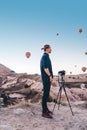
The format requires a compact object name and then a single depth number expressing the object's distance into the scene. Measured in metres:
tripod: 5.69
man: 5.18
